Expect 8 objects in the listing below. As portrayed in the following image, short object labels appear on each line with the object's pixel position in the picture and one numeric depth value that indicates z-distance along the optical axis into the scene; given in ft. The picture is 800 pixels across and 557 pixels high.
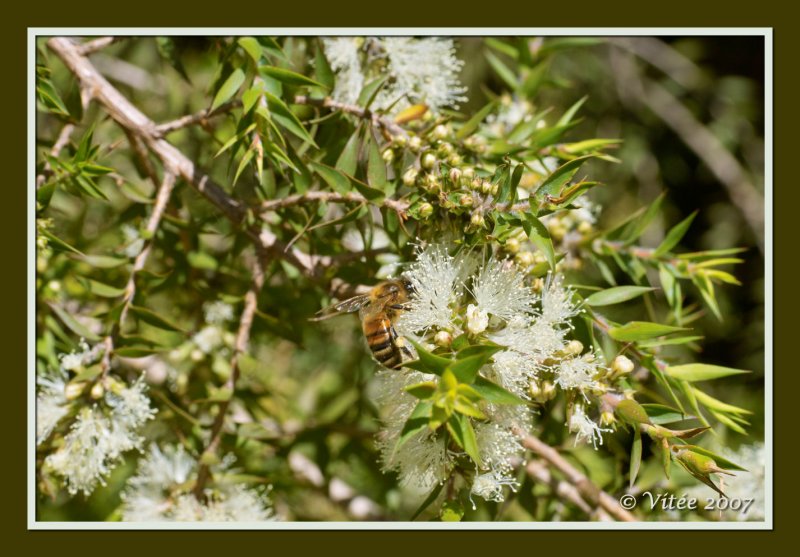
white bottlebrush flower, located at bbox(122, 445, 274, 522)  1.33
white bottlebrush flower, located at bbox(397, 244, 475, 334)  1.21
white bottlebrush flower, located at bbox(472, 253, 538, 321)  1.21
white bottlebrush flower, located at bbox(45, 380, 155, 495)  1.29
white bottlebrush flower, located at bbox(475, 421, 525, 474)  1.21
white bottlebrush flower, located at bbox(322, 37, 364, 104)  1.34
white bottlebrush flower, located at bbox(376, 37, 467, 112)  1.34
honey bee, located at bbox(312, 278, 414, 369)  1.22
